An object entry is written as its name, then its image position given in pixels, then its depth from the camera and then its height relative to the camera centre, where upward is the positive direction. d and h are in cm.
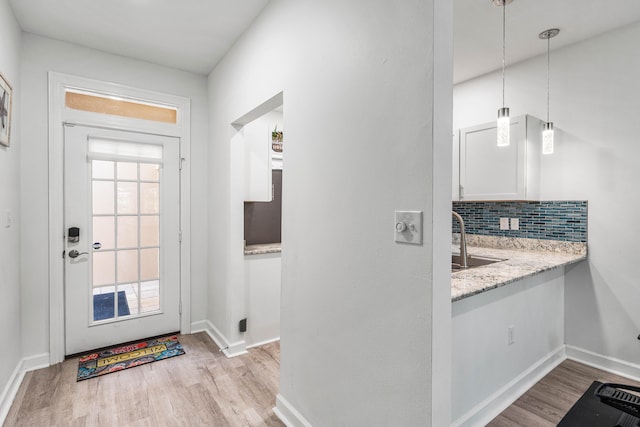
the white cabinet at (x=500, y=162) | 272 +45
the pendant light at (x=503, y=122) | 211 +60
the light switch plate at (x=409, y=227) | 116 -6
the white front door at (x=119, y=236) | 271 -23
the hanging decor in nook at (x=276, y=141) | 339 +75
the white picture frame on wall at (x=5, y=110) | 198 +64
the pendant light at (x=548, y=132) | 240 +60
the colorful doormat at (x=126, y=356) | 248 -123
